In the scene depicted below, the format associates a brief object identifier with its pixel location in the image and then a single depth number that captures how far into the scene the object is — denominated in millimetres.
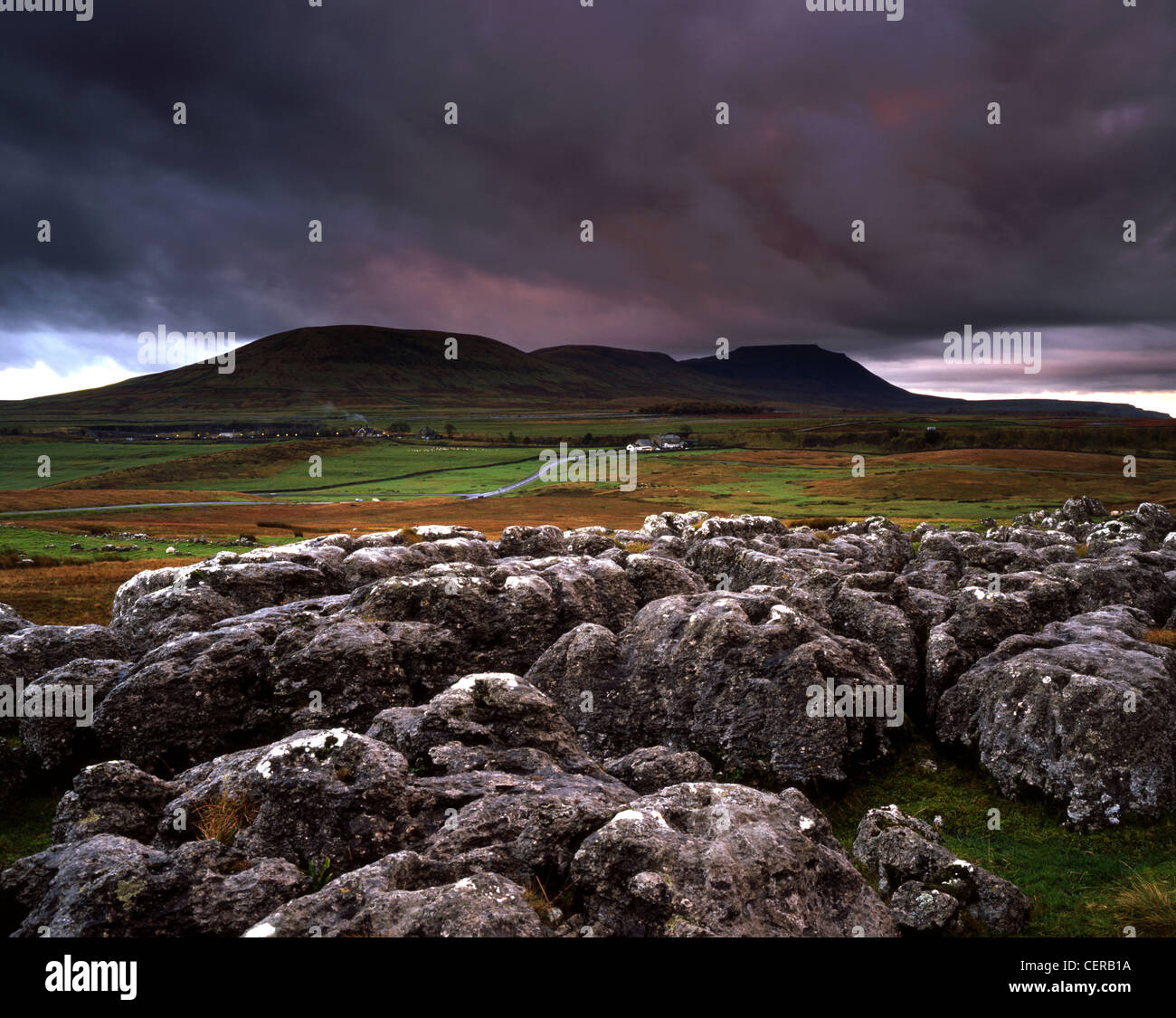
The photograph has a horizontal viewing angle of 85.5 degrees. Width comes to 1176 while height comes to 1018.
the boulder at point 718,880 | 9672
